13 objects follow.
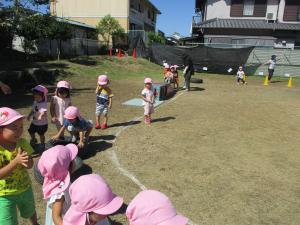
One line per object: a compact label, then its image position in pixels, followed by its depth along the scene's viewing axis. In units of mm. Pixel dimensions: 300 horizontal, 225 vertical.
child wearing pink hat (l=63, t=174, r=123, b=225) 1714
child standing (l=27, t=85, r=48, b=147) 4822
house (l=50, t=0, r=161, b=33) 28221
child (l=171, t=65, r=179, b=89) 12478
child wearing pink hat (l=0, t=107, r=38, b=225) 2296
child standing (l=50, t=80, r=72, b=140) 4947
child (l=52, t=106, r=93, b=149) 4618
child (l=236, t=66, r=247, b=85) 14722
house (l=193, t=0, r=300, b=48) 23551
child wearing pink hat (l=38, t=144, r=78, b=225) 2200
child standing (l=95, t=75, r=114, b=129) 6307
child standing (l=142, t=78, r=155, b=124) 6851
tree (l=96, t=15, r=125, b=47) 25551
